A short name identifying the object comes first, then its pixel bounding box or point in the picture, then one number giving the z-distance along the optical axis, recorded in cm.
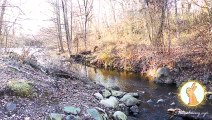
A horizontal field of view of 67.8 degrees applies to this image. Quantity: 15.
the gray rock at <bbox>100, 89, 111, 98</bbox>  665
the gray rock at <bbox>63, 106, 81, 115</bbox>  476
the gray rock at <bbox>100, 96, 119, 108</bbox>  582
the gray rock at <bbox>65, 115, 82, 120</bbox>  450
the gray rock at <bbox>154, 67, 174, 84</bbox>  969
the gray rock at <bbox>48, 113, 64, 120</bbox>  434
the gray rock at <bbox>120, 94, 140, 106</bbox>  662
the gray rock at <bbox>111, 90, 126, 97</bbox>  711
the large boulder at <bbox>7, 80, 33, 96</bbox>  469
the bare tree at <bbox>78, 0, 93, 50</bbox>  1820
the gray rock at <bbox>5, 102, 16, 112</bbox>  424
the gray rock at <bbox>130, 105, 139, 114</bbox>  626
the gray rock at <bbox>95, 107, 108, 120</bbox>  511
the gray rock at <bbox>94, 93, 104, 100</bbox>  615
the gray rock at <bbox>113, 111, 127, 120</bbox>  533
